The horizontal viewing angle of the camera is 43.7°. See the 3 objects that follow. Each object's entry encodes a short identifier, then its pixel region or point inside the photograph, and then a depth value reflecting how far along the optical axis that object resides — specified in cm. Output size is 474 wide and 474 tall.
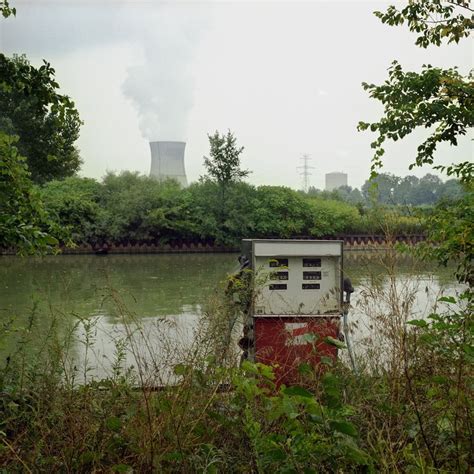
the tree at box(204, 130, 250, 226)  3406
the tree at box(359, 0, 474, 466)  257
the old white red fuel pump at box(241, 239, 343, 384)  465
